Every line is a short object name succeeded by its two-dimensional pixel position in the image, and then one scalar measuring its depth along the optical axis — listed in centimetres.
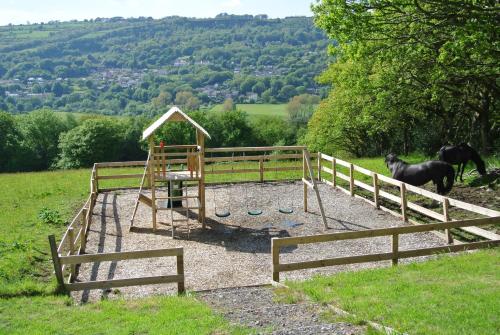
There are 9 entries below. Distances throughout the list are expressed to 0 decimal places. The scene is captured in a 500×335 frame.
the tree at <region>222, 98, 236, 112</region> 11259
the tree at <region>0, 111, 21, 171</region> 6147
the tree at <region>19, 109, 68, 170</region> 6512
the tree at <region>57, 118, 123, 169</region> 5819
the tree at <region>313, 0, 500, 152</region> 1458
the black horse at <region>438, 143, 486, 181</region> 1941
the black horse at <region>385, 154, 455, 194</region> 1747
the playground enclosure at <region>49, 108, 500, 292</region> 1055
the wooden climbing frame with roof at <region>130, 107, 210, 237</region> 1697
